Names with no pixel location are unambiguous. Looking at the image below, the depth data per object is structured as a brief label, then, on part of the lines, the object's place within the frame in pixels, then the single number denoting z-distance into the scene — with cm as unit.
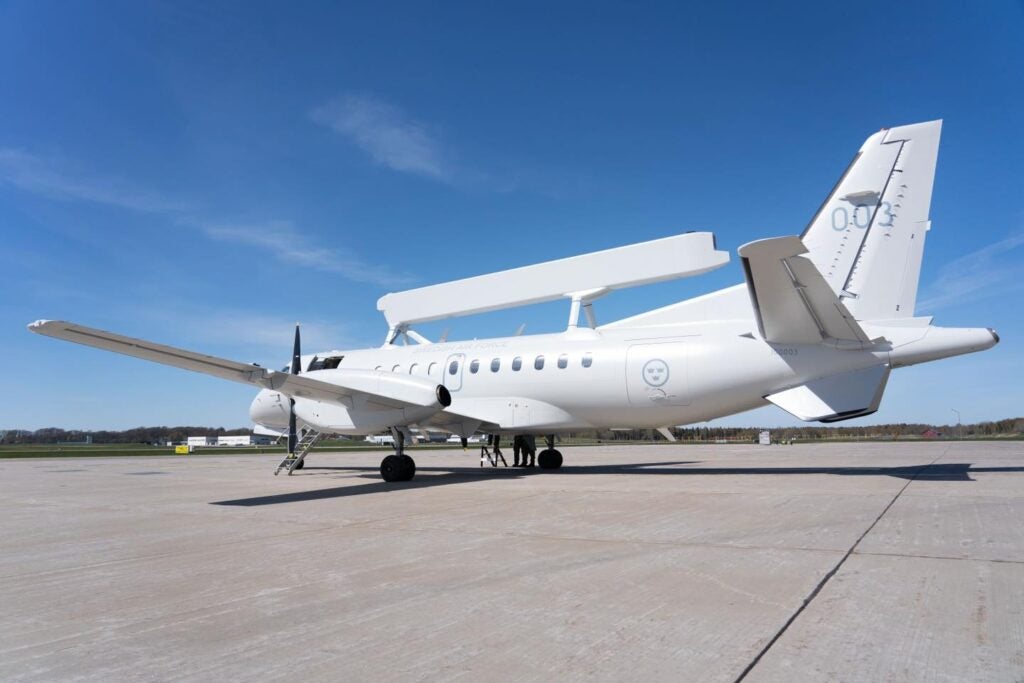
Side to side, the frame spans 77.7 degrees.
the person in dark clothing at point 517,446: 1931
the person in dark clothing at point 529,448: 1927
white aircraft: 1198
